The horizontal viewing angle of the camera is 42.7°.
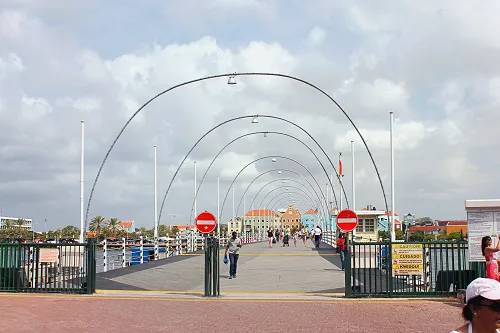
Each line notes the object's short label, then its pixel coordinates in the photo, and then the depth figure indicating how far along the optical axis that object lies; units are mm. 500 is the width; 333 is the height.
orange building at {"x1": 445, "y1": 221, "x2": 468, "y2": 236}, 99219
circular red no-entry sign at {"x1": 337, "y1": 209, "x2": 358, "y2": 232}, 19720
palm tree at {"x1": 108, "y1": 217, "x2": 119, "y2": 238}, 127625
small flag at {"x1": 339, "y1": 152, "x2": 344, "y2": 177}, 50531
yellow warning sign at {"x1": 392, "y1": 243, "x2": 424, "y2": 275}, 15430
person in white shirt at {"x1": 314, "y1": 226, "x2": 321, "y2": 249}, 48625
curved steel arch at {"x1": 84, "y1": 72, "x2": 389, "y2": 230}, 25906
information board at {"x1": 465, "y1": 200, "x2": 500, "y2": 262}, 14430
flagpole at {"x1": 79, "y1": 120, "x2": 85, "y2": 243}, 28656
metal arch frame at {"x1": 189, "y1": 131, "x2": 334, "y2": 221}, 47241
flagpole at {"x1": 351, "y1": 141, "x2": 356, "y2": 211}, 44512
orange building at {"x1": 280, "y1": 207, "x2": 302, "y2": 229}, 196388
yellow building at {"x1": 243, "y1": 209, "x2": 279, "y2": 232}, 187525
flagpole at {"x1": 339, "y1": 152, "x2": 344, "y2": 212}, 50500
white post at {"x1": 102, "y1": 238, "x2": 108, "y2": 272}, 24466
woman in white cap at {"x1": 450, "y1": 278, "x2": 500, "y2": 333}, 3559
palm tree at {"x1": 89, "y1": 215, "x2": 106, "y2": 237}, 121875
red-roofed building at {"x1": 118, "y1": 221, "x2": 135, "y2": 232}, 157975
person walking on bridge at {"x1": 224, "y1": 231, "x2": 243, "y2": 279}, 21359
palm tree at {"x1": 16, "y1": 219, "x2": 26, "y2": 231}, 127588
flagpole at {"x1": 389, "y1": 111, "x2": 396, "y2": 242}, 31247
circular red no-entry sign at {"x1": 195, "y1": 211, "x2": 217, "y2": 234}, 19817
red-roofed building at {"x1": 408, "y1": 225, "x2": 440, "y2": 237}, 121175
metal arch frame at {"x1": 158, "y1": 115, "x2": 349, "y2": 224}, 39219
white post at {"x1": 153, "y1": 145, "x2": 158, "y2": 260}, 35469
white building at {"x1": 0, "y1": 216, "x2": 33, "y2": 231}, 135625
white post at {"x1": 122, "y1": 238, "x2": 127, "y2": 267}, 27888
